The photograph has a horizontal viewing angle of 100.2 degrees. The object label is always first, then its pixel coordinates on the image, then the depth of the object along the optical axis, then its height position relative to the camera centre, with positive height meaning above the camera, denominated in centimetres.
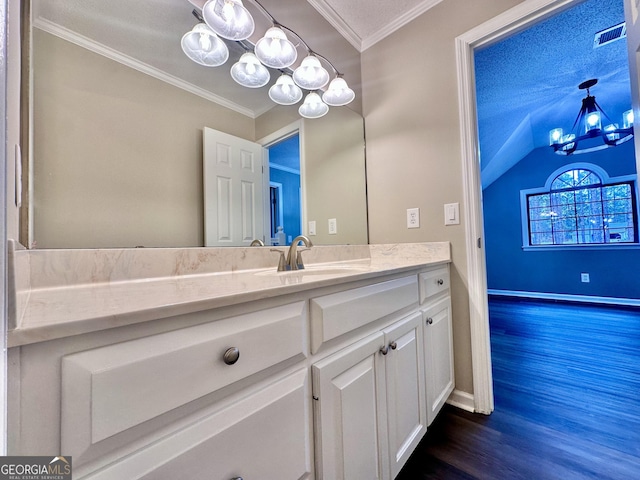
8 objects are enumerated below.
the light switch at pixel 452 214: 147 +16
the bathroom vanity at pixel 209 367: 34 -21
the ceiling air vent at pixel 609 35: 176 +139
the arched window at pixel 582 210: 365 +41
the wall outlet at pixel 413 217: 164 +16
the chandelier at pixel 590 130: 242 +104
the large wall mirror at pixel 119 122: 75 +44
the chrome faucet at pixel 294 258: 115 -5
